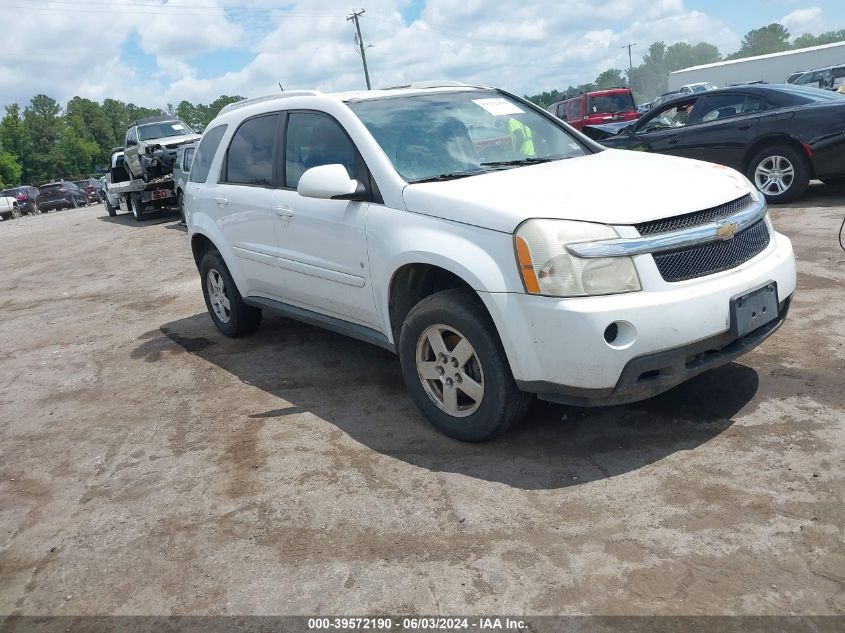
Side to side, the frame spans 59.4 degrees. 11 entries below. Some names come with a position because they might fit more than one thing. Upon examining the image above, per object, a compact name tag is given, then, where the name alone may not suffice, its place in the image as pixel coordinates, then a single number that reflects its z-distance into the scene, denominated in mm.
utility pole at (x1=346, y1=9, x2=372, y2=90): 54275
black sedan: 8414
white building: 43312
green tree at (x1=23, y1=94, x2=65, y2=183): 83362
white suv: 3238
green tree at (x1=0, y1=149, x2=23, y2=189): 75562
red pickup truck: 21422
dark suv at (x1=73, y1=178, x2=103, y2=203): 41594
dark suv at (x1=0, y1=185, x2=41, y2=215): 39062
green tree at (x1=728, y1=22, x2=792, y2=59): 160625
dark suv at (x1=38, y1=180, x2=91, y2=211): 38344
